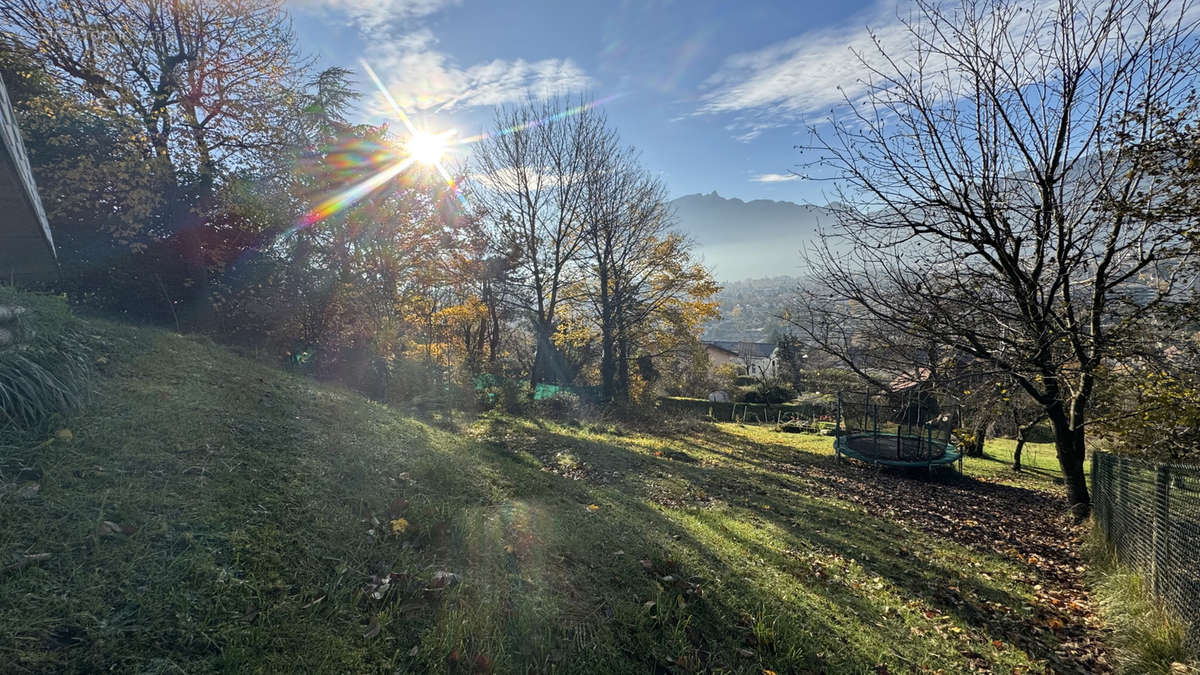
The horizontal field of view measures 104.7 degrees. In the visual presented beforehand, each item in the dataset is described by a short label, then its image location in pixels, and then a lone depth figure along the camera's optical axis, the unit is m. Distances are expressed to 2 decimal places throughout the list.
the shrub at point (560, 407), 14.63
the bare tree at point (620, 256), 18.62
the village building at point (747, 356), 43.66
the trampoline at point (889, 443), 12.01
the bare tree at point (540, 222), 18.17
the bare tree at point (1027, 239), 4.99
